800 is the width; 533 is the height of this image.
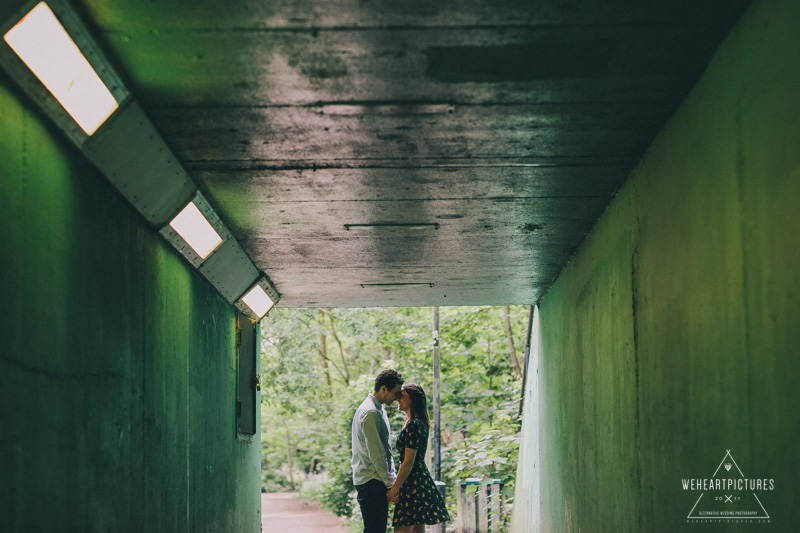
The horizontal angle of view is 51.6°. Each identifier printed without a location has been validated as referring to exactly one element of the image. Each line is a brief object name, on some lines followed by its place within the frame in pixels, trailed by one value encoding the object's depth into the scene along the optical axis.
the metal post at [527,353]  11.55
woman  7.67
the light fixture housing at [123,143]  3.01
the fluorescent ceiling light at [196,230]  5.46
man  7.55
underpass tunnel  3.03
